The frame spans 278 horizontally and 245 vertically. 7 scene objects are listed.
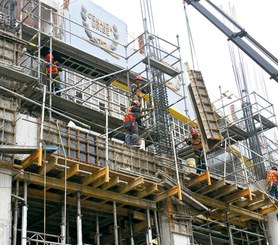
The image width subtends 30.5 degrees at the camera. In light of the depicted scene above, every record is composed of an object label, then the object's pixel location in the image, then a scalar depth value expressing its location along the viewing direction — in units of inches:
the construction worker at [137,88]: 895.6
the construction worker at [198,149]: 838.5
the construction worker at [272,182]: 885.8
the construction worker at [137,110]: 802.5
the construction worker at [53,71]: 789.2
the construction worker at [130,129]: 774.5
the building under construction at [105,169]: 609.6
